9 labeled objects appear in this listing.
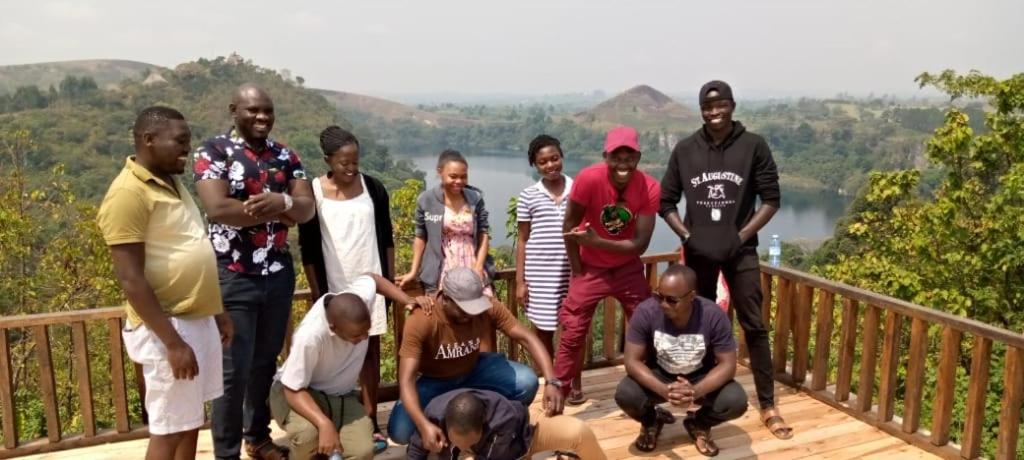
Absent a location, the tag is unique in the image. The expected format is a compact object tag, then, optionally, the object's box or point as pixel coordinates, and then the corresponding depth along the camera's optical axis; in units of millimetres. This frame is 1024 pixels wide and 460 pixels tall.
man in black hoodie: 3277
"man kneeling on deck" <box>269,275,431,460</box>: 2586
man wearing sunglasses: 3033
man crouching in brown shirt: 2645
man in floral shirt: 2506
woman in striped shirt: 3543
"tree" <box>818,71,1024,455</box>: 11906
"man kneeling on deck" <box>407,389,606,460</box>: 2348
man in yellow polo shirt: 2076
